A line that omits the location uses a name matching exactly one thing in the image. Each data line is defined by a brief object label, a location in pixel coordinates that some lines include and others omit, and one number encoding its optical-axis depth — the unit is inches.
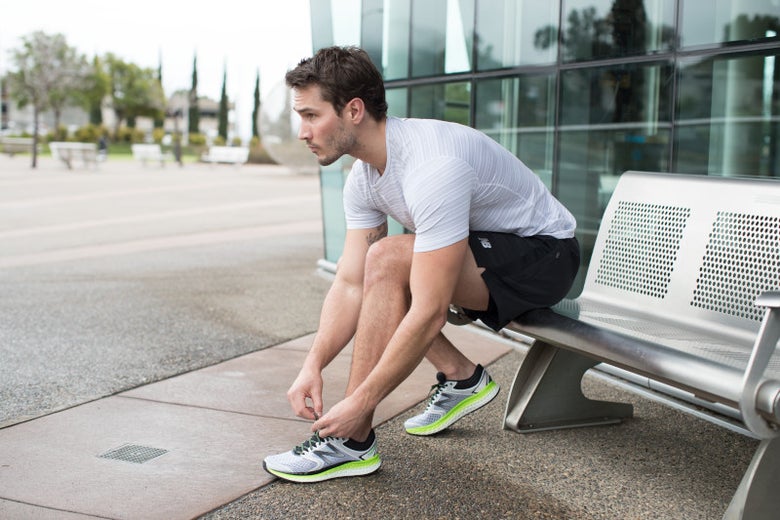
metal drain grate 115.6
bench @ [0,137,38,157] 1259.8
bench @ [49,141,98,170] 1008.9
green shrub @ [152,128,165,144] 2219.5
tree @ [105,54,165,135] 2866.6
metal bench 82.7
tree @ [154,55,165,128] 2997.0
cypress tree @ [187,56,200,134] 2561.5
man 95.9
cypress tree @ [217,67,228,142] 2456.9
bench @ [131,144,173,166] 1191.3
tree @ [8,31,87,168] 1605.6
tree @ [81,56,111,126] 2522.1
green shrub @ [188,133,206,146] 2102.6
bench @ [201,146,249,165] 1296.8
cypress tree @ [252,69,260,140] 2151.8
